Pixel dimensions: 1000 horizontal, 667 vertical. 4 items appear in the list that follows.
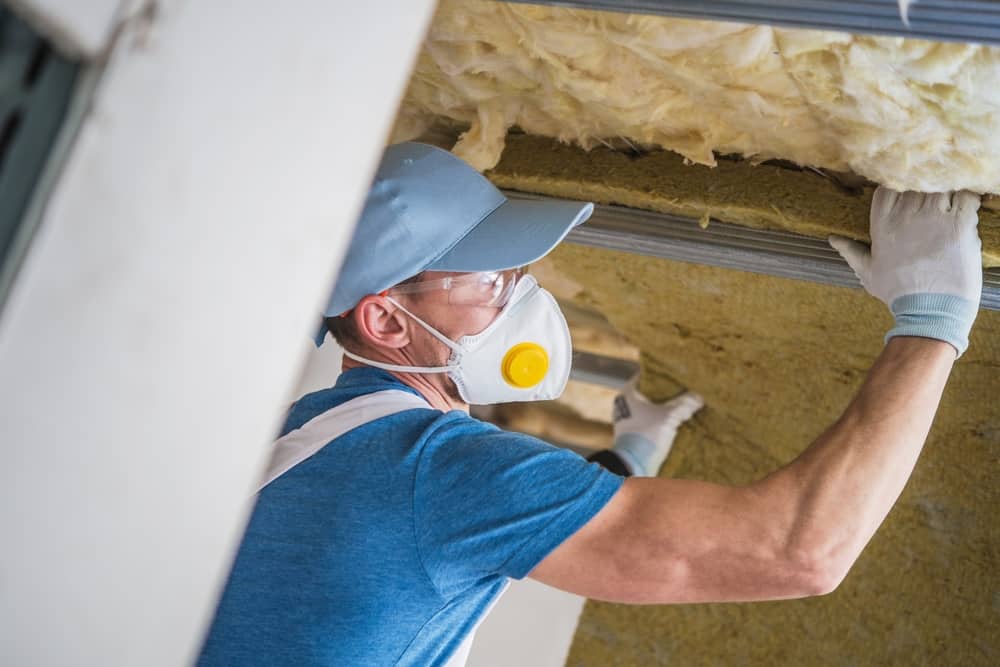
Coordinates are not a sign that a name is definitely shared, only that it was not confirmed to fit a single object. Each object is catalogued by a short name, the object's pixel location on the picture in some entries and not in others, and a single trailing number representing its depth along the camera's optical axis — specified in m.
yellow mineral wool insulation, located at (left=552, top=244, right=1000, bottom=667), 1.62
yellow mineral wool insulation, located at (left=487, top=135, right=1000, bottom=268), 1.36
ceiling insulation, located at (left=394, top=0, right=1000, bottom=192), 1.06
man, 1.05
